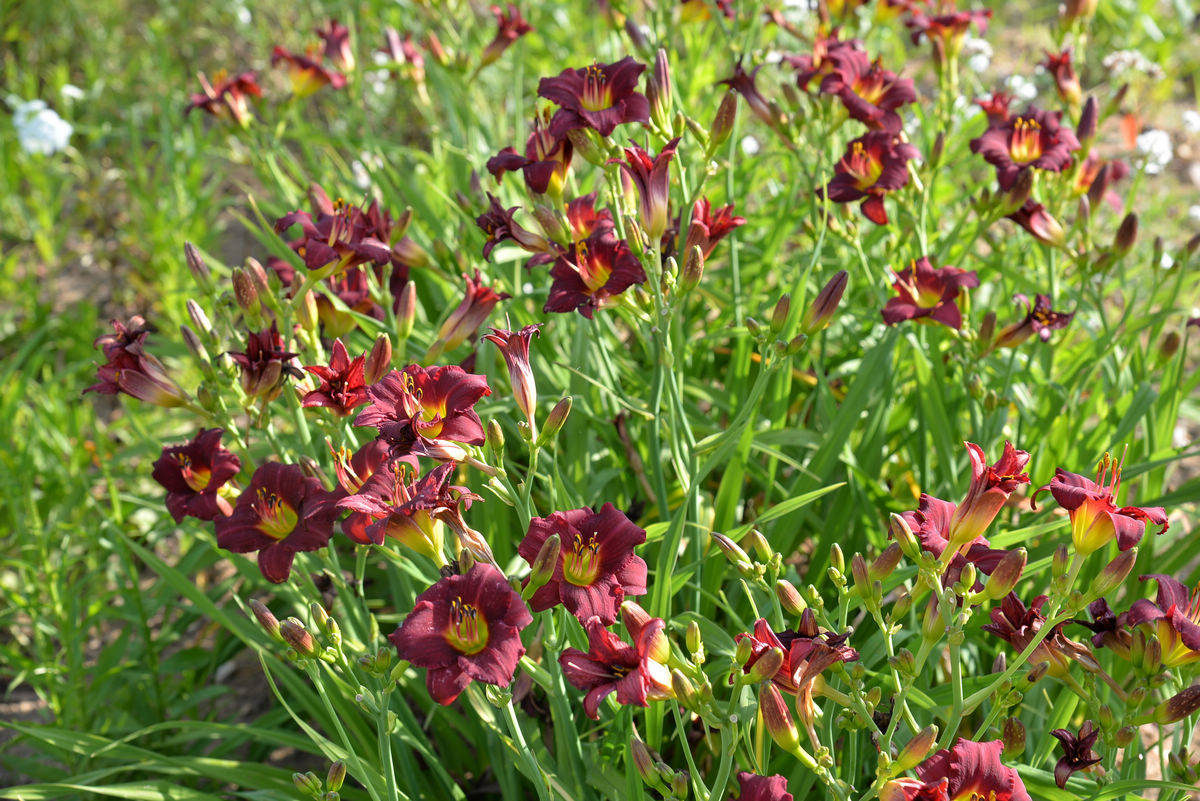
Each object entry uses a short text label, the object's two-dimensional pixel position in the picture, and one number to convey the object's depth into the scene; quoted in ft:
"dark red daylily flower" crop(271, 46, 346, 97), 5.17
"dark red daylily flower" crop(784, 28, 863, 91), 4.46
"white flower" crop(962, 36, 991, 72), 6.00
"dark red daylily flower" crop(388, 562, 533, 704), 3.30
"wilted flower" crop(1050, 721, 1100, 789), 3.49
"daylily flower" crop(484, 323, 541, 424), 3.61
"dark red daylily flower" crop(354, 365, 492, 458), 3.45
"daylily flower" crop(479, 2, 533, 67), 5.01
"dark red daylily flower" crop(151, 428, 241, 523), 3.79
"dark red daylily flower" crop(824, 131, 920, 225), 4.23
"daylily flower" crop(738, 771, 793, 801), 3.29
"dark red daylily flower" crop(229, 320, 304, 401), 3.75
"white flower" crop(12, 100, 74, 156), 6.55
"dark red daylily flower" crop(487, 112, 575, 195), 3.90
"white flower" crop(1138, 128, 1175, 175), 5.14
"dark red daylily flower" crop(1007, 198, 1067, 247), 4.31
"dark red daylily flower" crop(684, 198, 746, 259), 3.99
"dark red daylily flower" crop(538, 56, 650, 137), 3.85
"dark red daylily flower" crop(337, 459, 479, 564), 3.37
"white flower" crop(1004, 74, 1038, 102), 6.04
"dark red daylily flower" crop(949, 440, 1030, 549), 3.35
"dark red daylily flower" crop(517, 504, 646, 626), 3.41
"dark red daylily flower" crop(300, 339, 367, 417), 3.65
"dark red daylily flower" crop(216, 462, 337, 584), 3.64
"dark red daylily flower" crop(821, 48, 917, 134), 4.26
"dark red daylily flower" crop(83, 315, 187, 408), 3.85
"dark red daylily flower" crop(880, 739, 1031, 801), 3.25
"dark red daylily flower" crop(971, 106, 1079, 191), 4.28
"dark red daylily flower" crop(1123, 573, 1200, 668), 3.42
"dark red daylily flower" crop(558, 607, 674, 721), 3.33
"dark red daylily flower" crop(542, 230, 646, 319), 3.77
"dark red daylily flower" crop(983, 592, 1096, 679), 3.49
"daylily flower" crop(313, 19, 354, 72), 5.30
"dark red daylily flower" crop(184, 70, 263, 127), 4.92
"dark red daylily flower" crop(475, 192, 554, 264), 3.96
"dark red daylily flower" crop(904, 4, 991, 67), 4.76
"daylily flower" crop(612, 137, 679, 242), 3.79
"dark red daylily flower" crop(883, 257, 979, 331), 4.05
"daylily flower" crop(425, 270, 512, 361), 4.02
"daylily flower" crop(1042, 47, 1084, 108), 4.79
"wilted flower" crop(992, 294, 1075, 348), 4.14
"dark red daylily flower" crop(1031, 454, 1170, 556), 3.34
